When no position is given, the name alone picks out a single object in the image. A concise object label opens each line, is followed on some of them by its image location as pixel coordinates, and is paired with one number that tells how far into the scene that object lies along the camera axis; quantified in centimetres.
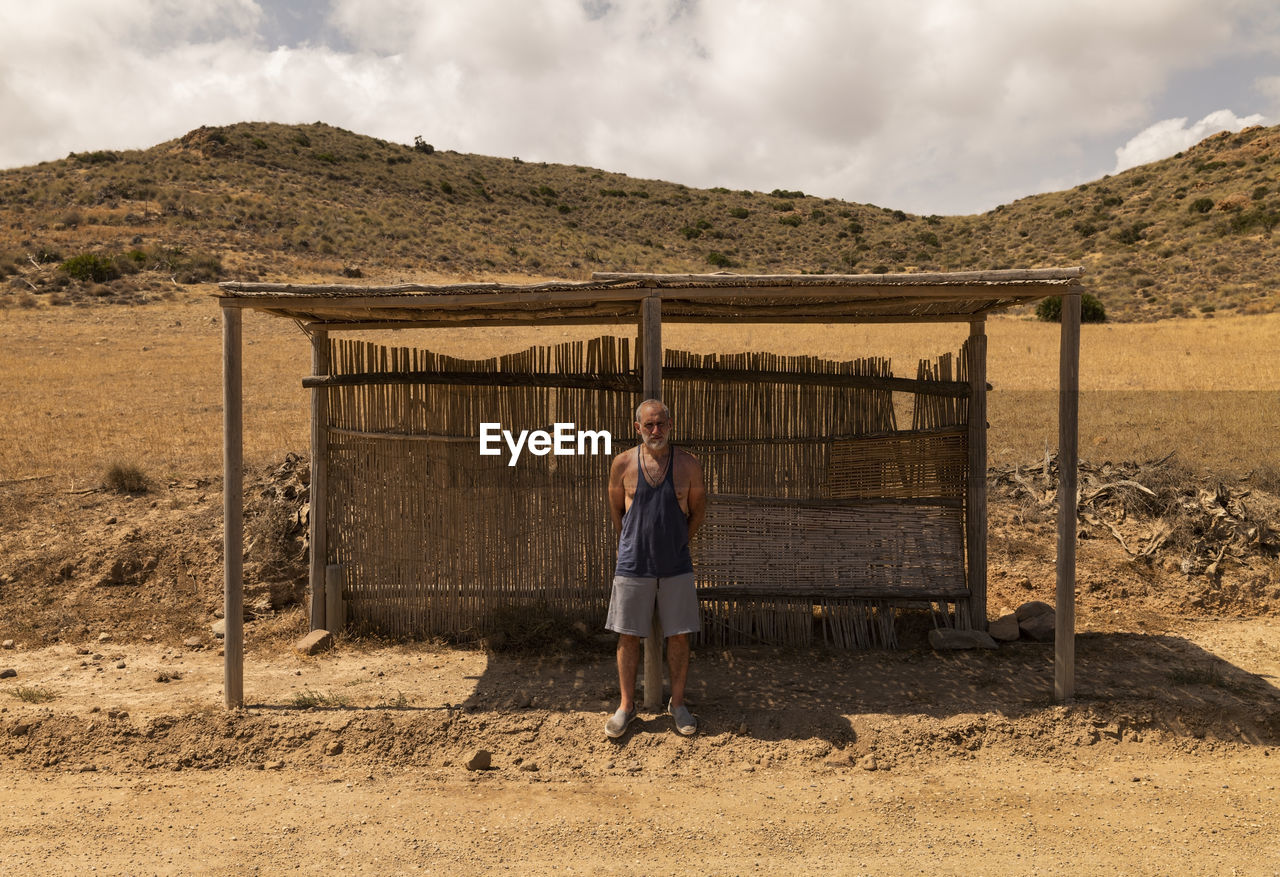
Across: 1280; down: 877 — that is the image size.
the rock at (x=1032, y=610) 627
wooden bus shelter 609
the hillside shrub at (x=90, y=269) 2486
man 473
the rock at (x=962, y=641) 599
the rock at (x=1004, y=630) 613
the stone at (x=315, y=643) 600
